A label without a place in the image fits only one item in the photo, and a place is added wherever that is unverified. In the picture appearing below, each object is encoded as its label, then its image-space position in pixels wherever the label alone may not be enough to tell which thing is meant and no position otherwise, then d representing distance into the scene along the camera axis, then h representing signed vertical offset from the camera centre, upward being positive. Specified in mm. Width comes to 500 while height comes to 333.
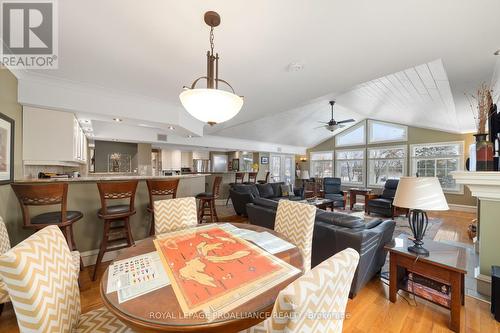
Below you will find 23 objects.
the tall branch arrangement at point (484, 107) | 2035 +630
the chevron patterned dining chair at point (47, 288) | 770 -552
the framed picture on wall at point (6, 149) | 1911 +157
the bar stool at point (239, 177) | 7284 -424
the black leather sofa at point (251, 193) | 4984 -776
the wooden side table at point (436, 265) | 1580 -887
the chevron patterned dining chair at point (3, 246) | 1363 -642
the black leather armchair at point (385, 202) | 5039 -950
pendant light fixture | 1400 +484
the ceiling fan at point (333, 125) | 5531 +1201
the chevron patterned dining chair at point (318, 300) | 559 -422
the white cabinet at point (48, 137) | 2436 +373
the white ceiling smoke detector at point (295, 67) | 2174 +1139
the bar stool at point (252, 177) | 7902 -463
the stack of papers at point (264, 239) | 1344 -568
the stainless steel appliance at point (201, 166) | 8438 -19
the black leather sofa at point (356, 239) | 1914 -763
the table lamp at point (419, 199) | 1709 -287
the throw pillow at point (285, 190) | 6242 -777
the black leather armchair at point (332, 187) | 6520 -715
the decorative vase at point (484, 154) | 2016 +135
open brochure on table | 885 -564
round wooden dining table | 707 -570
